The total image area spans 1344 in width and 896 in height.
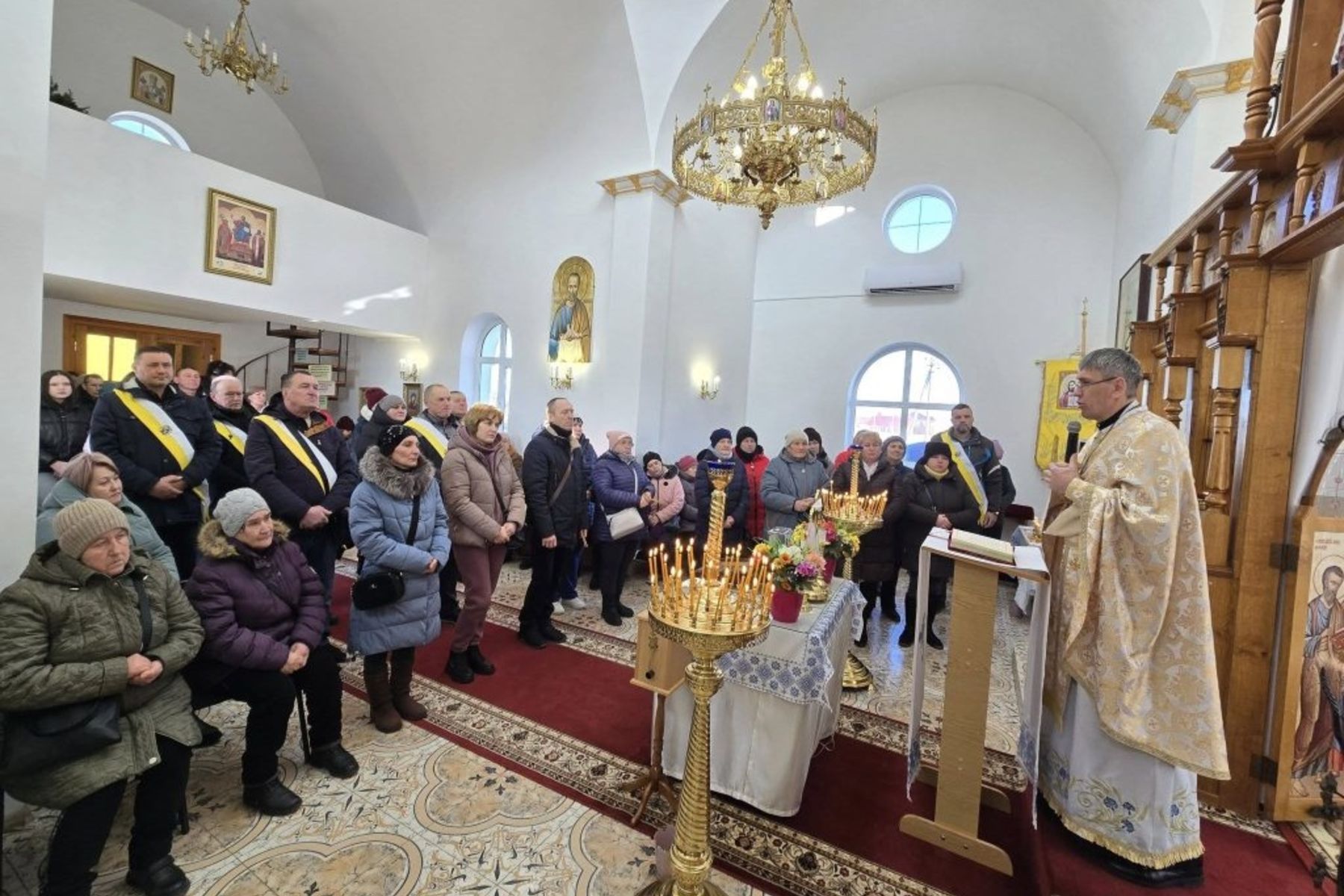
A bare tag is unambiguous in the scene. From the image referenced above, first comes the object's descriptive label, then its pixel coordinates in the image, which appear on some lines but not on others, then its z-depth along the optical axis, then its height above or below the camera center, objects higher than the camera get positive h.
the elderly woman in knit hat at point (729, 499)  5.57 -0.65
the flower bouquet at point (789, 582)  2.67 -0.66
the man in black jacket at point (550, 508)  4.25 -0.66
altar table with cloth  2.53 -1.28
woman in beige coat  3.76 -0.67
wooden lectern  2.40 -1.10
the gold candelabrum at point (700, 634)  1.78 -0.61
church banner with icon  8.12 +0.63
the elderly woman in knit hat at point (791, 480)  5.35 -0.41
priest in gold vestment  2.19 -0.75
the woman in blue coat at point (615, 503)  5.08 -0.68
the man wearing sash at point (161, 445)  3.52 -0.33
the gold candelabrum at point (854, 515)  3.65 -0.47
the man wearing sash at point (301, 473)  3.62 -0.46
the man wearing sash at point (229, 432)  4.09 -0.24
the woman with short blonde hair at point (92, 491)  2.59 -0.46
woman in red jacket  6.09 -0.50
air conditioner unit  8.87 +2.53
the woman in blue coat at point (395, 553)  3.06 -0.76
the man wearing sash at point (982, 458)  5.32 -0.09
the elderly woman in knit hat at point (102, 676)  1.85 -0.94
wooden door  8.73 +0.72
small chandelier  6.60 +3.86
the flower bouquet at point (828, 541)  3.33 -0.59
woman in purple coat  2.38 -0.97
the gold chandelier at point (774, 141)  4.21 +2.26
